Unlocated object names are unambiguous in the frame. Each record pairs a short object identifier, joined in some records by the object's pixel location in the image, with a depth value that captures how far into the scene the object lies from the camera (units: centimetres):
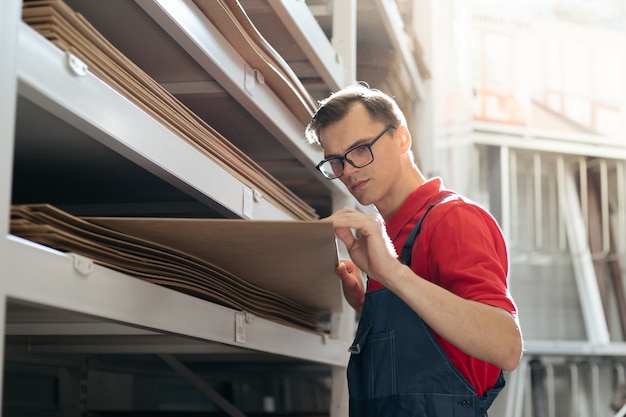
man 137
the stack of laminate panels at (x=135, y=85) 108
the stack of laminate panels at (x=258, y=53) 150
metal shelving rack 90
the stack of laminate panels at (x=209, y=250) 112
